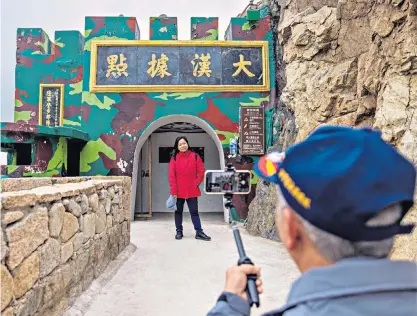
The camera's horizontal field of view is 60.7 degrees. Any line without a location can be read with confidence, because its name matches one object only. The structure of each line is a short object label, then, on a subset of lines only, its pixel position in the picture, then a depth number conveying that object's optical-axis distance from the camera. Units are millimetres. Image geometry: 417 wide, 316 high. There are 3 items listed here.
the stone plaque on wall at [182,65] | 7348
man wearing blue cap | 568
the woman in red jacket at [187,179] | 5172
